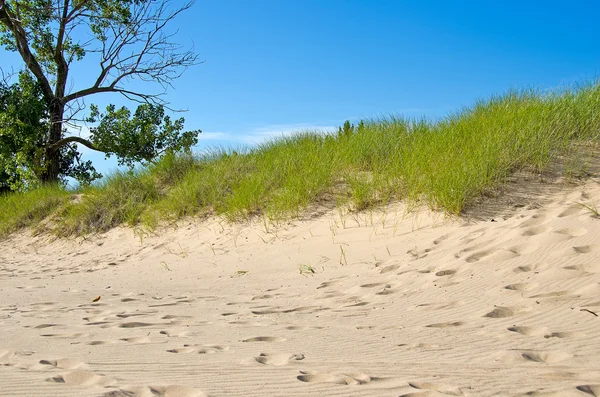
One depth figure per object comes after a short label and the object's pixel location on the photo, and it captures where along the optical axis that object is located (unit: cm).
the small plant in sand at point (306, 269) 596
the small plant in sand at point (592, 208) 537
